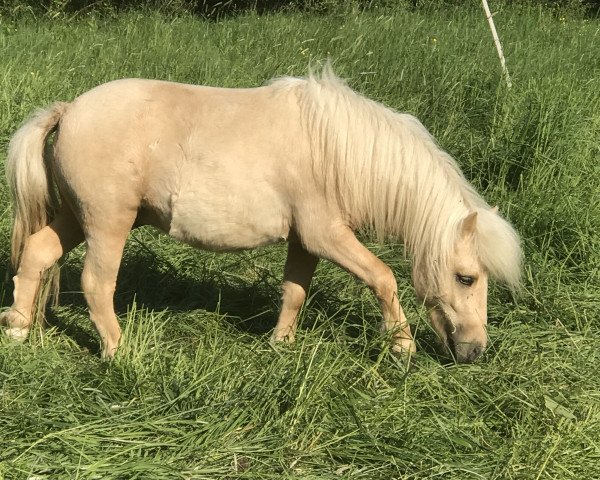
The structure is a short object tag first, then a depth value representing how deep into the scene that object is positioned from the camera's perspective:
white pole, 6.47
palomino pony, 3.85
